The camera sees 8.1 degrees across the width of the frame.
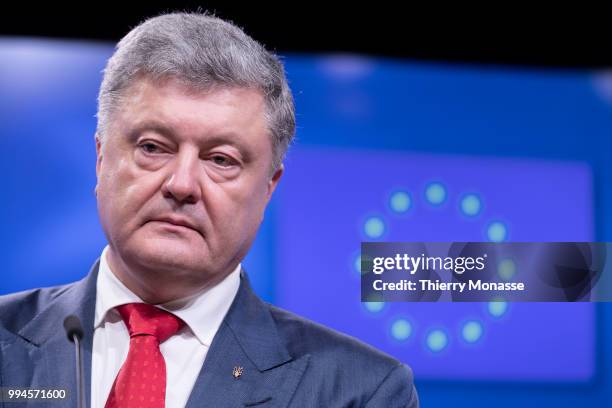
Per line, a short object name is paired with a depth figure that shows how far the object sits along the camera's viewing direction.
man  3.72
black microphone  3.61
